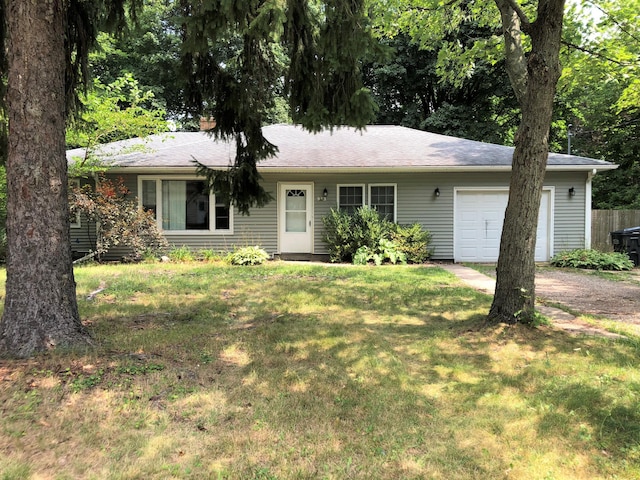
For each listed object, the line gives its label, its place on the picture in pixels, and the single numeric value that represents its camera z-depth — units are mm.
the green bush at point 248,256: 11000
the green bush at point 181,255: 11344
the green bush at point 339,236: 11406
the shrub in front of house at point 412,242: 11484
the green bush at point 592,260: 10648
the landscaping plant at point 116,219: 10500
